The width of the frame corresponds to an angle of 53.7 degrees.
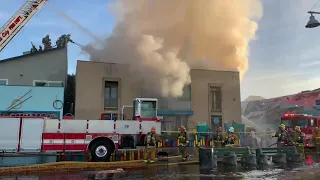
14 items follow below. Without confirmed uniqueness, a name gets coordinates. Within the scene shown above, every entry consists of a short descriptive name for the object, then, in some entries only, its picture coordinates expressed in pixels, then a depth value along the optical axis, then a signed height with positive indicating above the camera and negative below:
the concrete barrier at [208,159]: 10.57 -0.94
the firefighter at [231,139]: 12.75 -0.32
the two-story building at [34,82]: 20.11 +3.63
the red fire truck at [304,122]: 17.92 +0.52
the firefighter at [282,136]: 13.74 -0.24
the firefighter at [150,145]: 11.51 -0.51
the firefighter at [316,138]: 15.88 -0.35
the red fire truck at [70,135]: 11.12 -0.15
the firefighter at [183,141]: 12.07 -0.38
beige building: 22.23 +2.59
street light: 10.07 +3.46
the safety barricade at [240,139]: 19.69 -0.51
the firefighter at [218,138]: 13.07 -0.31
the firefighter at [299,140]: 13.37 -0.38
